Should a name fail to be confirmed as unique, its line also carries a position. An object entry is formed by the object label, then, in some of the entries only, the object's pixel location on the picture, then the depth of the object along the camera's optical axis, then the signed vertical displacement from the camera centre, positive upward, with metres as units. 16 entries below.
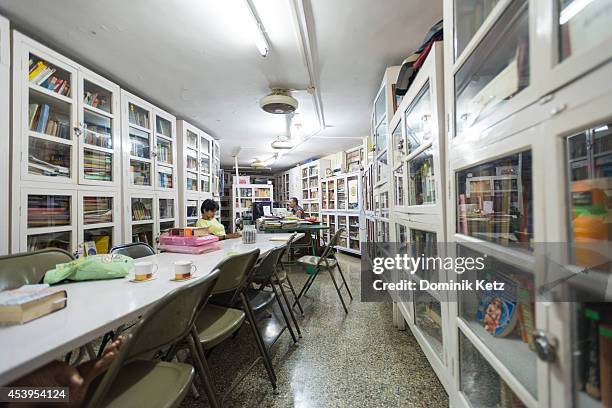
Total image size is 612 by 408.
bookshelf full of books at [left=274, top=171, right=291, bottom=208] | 8.24 +0.64
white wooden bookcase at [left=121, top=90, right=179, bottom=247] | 2.72 +0.49
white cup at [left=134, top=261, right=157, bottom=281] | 1.13 -0.29
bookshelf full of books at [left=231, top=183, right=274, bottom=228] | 7.29 +0.36
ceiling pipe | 1.66 +1.34
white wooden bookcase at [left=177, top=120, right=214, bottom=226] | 3.68 +0.64
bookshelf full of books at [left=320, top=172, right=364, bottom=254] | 5.18 +0.01
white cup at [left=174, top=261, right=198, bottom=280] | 1.15 -0.29
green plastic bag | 1.10 -0.28
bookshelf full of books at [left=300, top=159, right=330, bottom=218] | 6.42 +0.64
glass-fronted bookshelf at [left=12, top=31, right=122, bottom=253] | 1.75 +0.48
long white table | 0.54 -0.33
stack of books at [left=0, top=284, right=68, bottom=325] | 0.69 -0.28
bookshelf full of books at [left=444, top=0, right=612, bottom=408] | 0.53 +0.03
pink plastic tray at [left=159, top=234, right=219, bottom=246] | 1.83 -0.24
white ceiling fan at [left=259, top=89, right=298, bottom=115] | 2.74 +1.19
